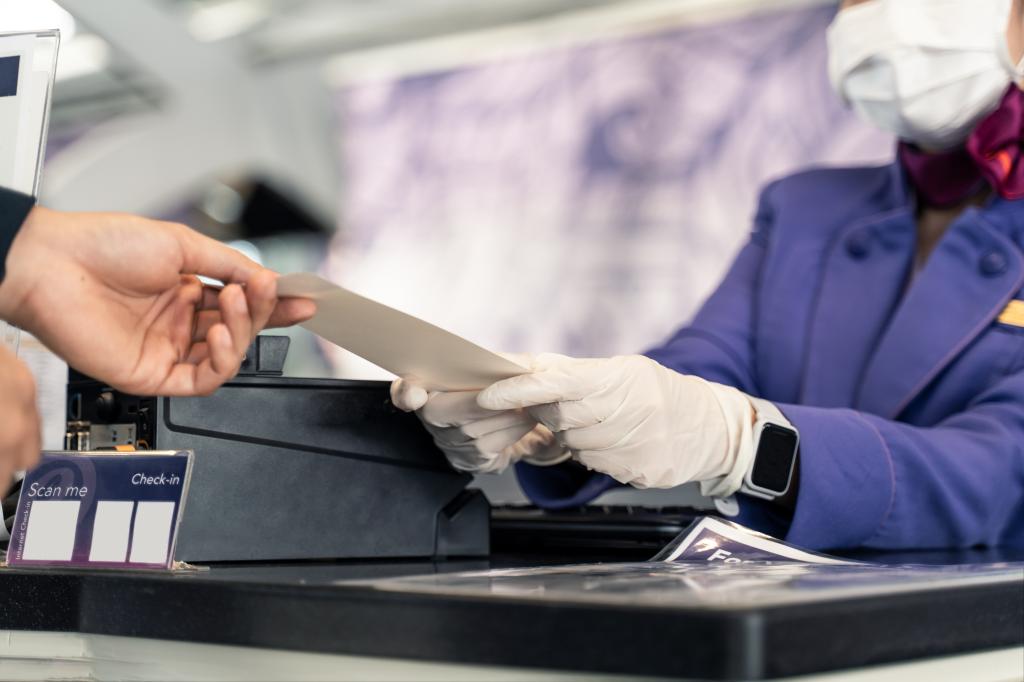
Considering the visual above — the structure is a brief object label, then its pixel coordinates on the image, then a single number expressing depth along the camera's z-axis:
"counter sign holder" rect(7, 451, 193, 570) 0.82
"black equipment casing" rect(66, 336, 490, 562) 0.97
